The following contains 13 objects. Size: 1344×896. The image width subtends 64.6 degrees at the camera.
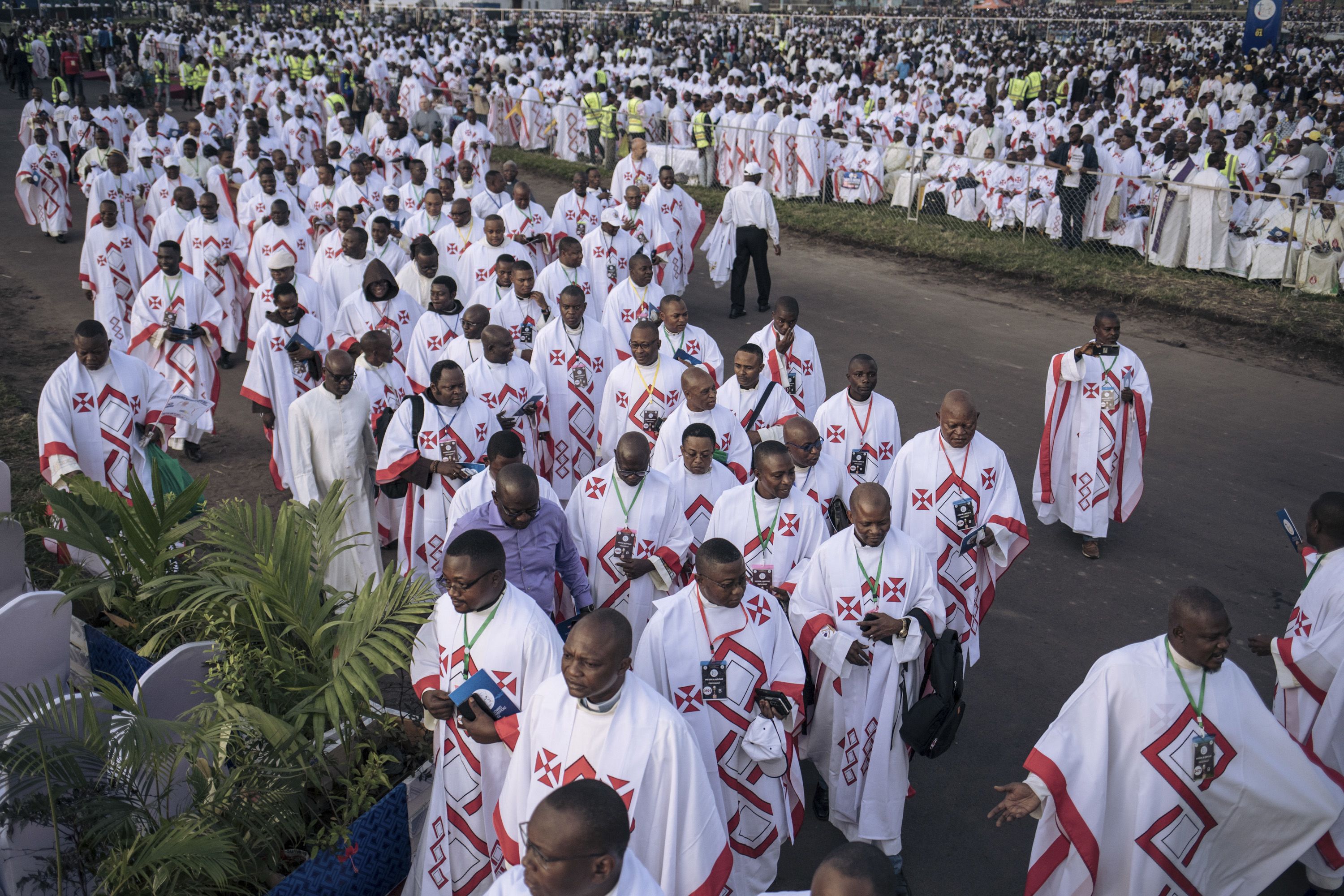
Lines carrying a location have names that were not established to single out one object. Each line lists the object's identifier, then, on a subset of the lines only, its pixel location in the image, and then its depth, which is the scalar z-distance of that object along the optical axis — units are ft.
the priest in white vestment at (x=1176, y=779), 13.42
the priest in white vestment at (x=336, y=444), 23.57
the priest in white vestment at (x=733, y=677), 14.97
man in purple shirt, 17.03
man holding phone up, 26.66
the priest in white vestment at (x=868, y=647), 16.66
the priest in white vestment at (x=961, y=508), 20.13
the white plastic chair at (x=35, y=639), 16.07
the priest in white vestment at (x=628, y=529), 19.21
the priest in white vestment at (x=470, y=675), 14.42
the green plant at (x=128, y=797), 12.43
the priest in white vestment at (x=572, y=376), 28.84
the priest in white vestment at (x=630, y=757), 12.22
